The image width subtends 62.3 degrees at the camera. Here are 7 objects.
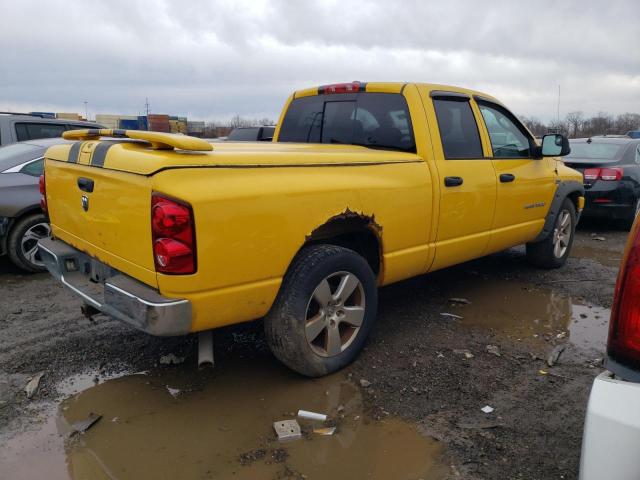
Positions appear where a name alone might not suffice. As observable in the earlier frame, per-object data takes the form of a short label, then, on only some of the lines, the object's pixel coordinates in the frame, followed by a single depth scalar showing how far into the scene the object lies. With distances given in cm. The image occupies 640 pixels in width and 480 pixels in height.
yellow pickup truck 266
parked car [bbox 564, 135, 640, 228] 818
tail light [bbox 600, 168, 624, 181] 816
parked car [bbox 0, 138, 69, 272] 554
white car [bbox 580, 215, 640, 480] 138
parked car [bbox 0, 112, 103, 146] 745
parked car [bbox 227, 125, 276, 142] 1014
